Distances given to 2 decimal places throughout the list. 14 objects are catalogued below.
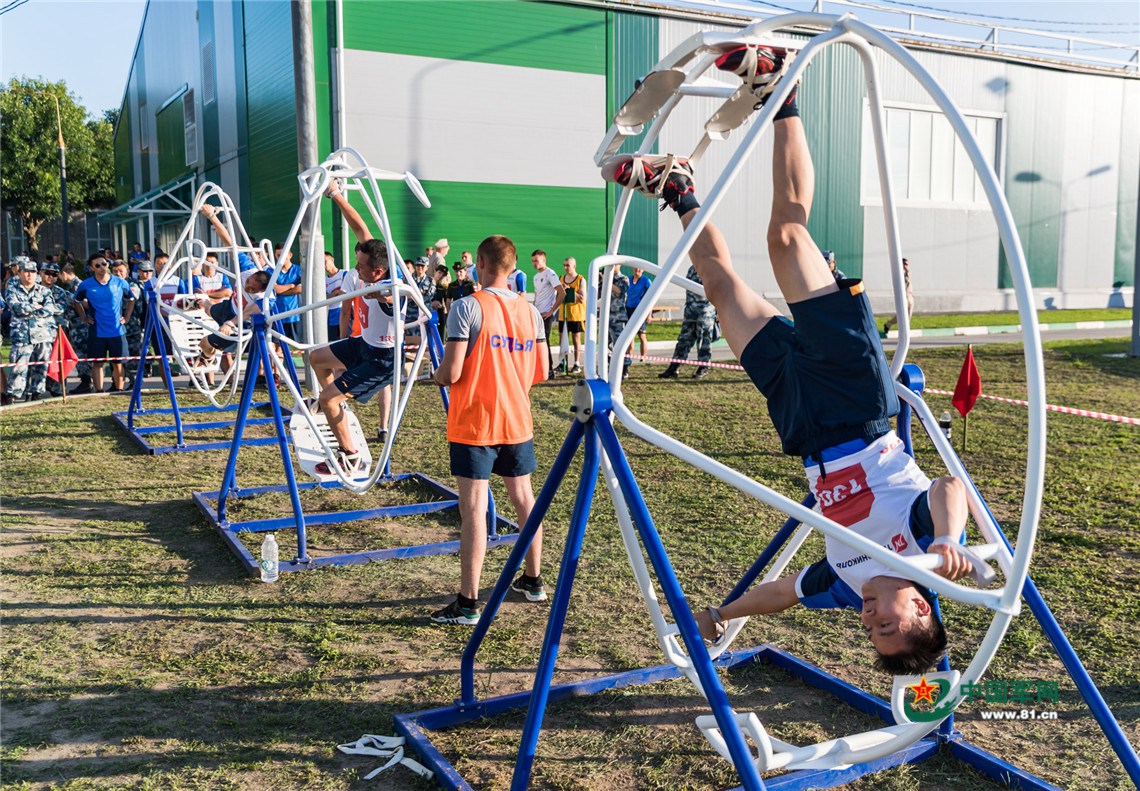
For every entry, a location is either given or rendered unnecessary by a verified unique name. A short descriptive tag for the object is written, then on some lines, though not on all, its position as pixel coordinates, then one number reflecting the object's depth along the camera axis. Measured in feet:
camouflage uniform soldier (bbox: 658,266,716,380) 45.29
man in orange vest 15.24
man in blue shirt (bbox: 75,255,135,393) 42.30
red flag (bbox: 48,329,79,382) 39.73
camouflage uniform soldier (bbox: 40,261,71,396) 41.83
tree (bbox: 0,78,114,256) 145.59
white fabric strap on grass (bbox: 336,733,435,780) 11.10
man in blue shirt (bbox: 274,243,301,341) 42.37
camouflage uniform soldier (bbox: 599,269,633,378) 44.77
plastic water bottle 17.37
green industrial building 64.90
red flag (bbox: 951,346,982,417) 25.18
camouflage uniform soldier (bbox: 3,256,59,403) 38.65
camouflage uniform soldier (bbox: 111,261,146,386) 46.44
